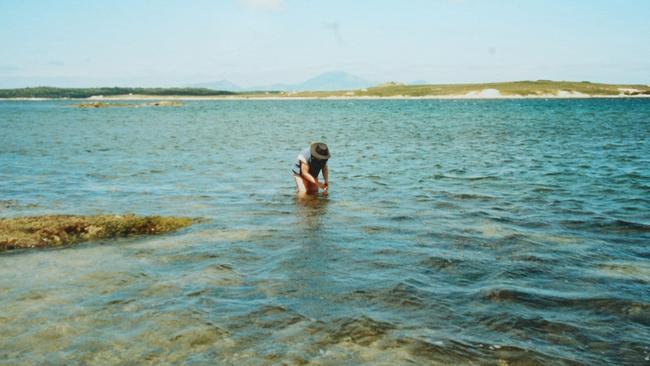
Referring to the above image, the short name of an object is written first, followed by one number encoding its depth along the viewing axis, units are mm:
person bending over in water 14414
